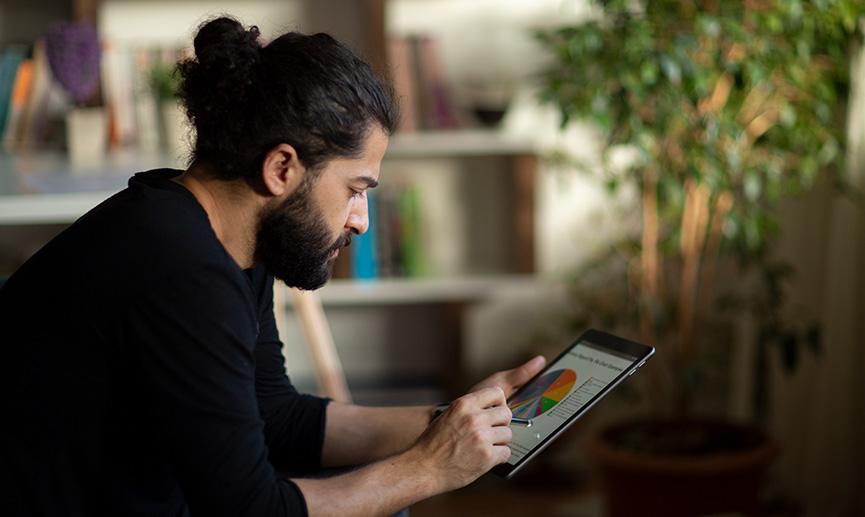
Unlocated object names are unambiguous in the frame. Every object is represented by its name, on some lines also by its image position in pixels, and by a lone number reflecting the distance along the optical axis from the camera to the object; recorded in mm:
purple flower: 2652
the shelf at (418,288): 2906
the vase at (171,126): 2818
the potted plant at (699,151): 2197
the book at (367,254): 2926
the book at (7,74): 2934
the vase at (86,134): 2730
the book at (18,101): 2928
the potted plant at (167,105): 2832
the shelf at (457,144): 2789
